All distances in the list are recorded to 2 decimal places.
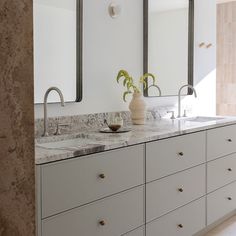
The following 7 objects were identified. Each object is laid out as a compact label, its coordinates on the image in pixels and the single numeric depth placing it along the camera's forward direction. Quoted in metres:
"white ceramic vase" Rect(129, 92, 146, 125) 3.07
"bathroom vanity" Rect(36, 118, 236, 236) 1.81
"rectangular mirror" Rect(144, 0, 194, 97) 3.48
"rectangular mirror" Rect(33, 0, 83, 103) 2.46
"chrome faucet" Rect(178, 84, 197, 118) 3.72
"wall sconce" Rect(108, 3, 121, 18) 3.03
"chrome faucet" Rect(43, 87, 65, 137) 2.30
